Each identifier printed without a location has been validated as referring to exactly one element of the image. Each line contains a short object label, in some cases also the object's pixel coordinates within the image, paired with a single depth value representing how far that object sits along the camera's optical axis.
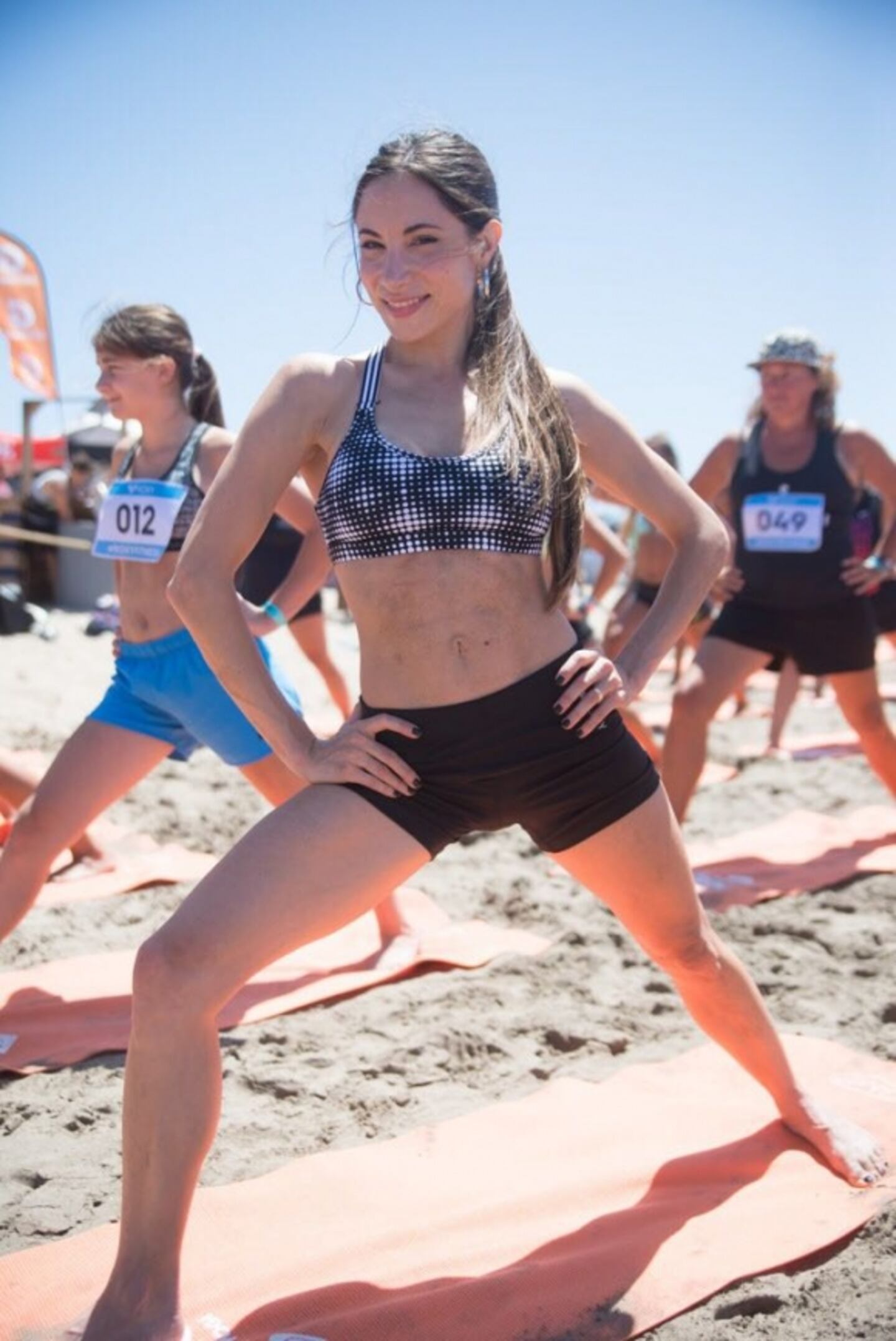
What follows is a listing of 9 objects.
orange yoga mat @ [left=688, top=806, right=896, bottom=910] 5.17
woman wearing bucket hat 4.96
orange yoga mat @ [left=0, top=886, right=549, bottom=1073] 3.65
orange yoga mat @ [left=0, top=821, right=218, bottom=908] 5.04
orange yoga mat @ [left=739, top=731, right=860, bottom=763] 8.34
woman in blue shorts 3.59
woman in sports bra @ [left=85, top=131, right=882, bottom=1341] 2.00
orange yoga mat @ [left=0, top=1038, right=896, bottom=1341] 2.31
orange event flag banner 14.38
